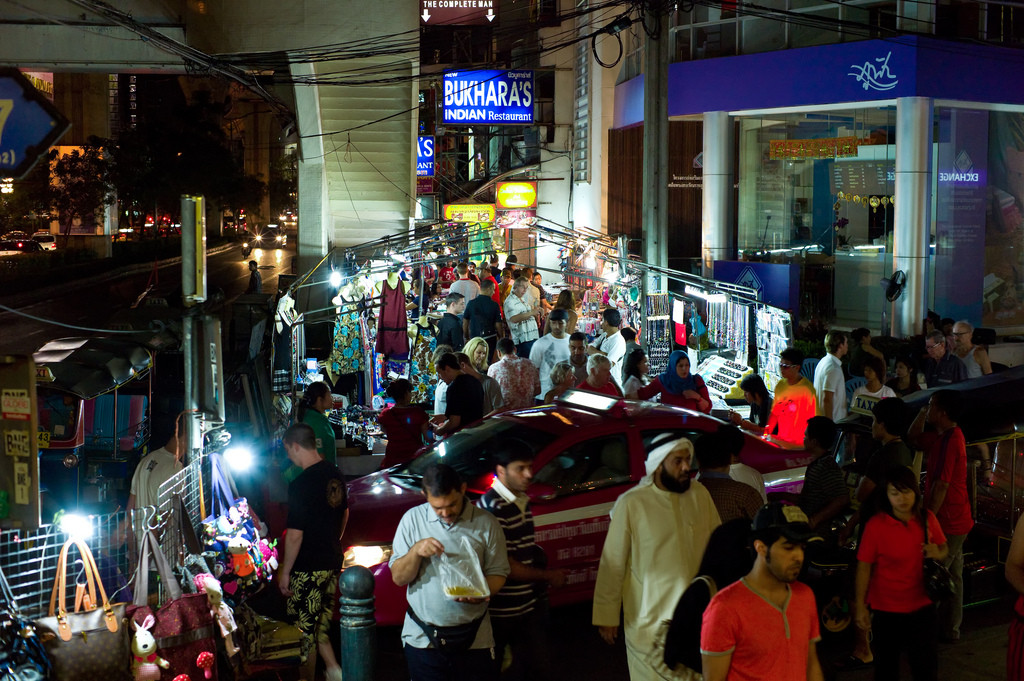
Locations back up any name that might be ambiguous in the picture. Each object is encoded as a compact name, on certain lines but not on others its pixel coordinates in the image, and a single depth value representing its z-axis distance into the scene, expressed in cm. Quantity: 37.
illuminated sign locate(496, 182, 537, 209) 2992
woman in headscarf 1063
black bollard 545
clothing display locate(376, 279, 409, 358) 1407
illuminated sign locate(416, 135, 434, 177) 3803
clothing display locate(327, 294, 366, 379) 1421
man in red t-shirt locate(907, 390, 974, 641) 708
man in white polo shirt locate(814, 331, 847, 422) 1037
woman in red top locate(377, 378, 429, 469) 977
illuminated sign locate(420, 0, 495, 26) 3744
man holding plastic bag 522
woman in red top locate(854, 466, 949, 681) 572
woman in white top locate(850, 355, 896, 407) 934
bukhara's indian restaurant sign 2855
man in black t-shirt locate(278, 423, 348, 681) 651
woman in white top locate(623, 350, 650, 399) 1134
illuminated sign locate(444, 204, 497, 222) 2991
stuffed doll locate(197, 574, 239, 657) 572
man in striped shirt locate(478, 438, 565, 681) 563
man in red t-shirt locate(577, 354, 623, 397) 1045
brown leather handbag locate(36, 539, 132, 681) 523
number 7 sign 642
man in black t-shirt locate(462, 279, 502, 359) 1497
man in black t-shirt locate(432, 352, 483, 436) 1031
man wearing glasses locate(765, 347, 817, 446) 946
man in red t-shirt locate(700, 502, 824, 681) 427
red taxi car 732
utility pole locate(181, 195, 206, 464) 641
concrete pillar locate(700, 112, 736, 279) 2088
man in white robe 520
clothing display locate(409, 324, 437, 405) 1429
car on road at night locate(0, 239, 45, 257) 4822
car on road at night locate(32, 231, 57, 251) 5935
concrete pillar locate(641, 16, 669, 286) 1570
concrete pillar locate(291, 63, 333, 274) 2448
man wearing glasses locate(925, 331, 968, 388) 1224
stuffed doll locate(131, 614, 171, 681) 538
